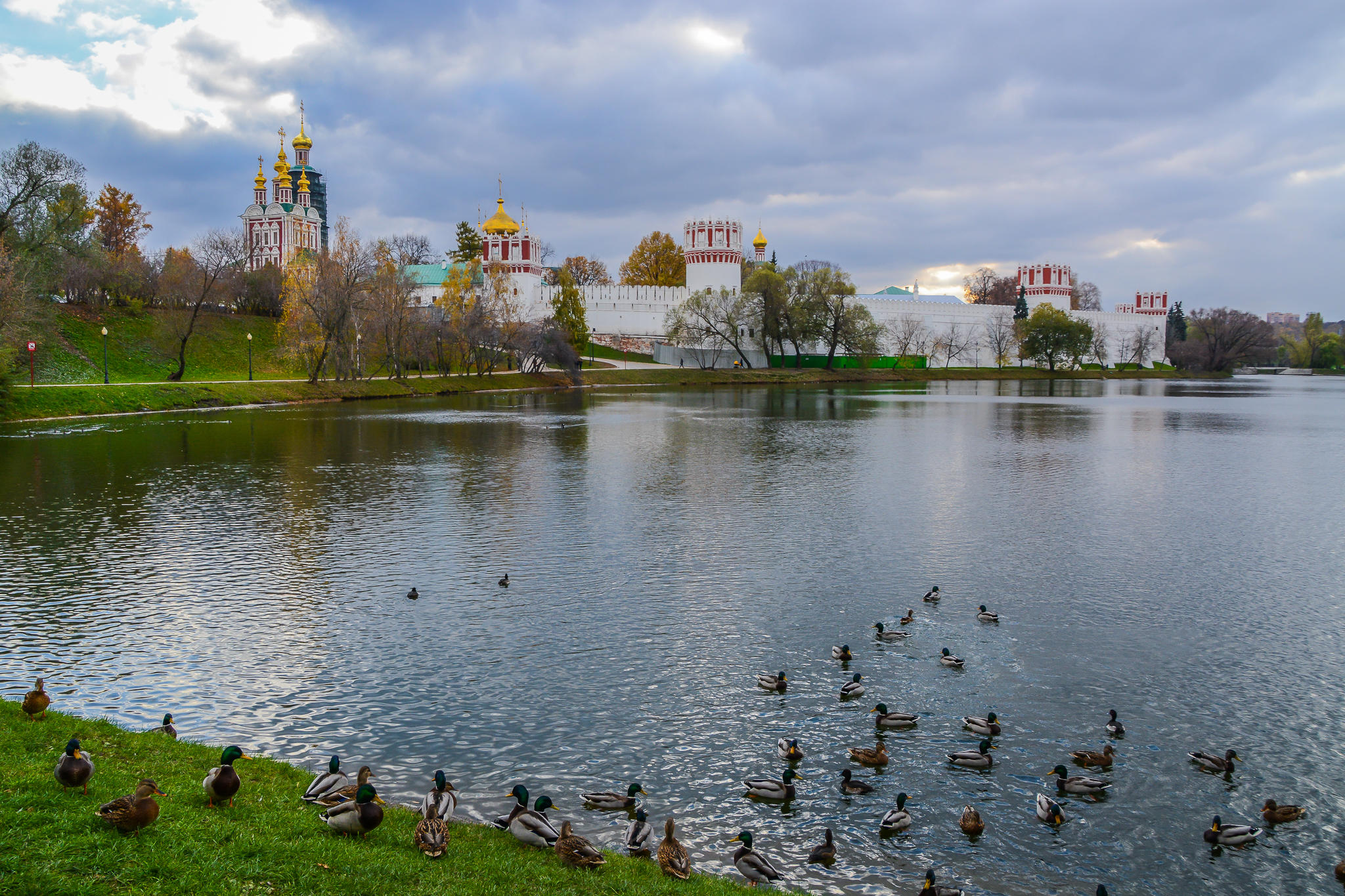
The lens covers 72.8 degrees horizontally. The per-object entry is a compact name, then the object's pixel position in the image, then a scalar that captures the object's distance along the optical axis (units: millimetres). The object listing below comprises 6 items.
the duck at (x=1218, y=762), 7793
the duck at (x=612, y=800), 7102
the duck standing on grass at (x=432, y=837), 5891
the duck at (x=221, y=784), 6215
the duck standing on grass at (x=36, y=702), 7594
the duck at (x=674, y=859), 5984
